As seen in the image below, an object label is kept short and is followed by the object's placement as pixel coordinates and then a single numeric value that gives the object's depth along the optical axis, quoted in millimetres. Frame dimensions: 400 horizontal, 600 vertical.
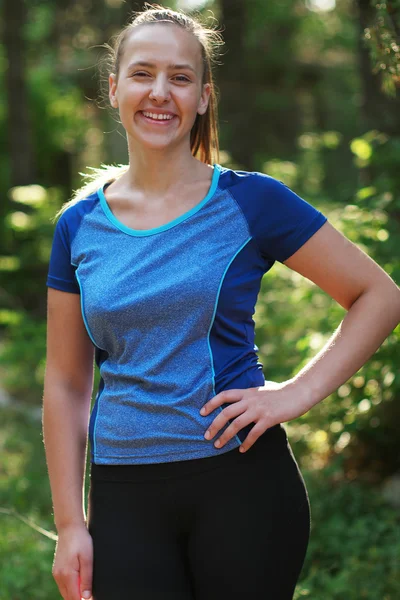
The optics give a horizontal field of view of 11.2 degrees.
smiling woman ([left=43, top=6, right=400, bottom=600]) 3127
